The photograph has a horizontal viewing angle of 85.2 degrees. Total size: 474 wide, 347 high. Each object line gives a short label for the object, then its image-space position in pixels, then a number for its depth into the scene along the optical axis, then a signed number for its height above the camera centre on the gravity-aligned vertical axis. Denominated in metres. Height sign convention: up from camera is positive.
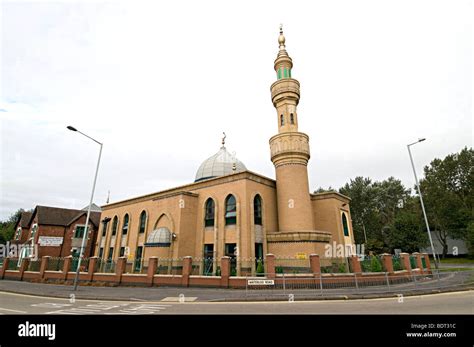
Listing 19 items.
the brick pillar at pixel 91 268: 20.77 -0.54
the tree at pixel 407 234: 43.25 +4.12
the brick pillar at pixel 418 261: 22.73 -0.18
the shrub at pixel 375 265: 18.33 -0.40
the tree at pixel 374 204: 51.72 +11.05
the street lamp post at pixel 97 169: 17.69 +6.41
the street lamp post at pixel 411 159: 21.34 +8.06
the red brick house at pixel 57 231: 37.53 +4.42
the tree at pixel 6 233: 59.47 +6.29
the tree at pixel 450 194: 44.06 +11.00
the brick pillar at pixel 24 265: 25.45 -0.34
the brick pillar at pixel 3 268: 27.21 -0.65
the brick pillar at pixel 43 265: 23.96 -0.33
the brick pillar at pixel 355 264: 17.14 -0.30
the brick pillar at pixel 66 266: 22.59 -0.41
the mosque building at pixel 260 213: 20.91 +4.11
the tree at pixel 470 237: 38.29 +3.03
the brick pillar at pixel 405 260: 20.84 -0.08
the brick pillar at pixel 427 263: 22.93 -0.38
